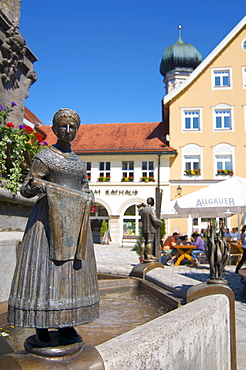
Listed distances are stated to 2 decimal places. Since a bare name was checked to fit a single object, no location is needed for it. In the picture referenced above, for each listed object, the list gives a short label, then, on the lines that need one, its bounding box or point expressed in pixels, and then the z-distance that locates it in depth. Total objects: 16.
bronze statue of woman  1.86
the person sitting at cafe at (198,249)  11.97
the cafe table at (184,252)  11.62
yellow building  25.17
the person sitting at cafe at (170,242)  14.11
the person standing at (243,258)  8.18
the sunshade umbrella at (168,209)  13.60
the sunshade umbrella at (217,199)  9.74
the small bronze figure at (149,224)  7.17
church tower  42.47
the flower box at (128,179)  25.89
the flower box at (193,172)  25.12
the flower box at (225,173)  24.86
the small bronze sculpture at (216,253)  3.63
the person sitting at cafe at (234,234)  16.70
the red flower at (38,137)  4.58
